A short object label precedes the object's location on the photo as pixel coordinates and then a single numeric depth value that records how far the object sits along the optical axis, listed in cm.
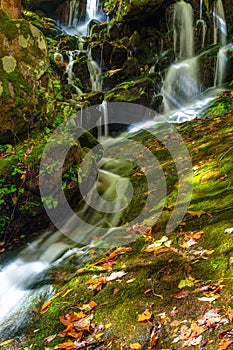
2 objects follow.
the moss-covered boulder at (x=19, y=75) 523
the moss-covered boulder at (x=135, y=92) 1190
